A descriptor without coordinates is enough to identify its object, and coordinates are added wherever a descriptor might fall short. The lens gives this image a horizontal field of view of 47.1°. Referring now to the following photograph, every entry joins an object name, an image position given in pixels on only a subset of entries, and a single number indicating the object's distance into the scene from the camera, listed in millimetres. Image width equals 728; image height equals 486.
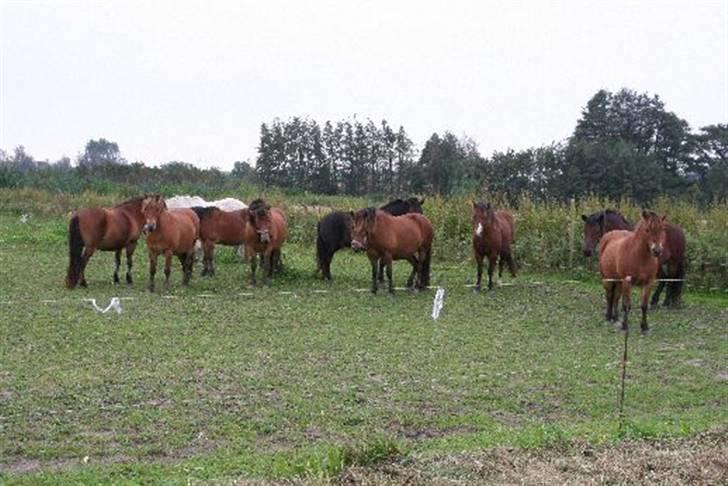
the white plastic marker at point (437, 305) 11719
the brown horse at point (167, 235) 13953
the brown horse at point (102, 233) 14109
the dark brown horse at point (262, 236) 14820
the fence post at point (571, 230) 18453
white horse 19844
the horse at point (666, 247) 13156
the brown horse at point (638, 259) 10742
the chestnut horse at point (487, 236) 14656
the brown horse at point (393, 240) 13930
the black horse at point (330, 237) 15875
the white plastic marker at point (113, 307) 11344
